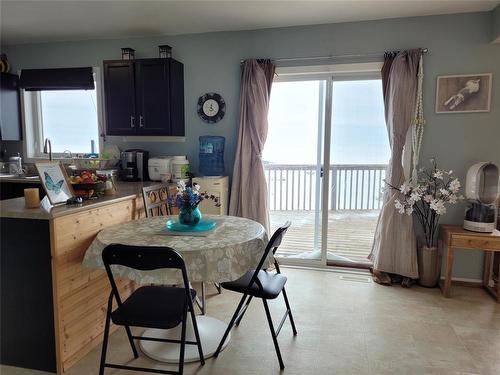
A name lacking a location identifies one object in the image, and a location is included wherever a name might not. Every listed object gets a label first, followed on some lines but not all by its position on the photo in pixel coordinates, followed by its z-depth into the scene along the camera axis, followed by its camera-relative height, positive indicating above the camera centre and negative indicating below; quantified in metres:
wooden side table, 2.86 -0.72
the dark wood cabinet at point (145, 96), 3.60 +0.61
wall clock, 3.74 +0.51
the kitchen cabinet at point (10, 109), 4.08 +0.53
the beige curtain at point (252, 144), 3.53 +0.11
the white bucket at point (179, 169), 3.65 -0.15
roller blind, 4.01 +0.87
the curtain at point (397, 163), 3.17 -0.07
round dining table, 1.79 -0.54
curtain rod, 3.33 +0.97
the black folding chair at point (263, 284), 1.95 -0.79
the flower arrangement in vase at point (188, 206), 2.20 -0.33
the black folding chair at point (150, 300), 1.62 -0.81
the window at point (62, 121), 4.20 +0.40
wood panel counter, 1.97 -0.78
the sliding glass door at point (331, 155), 3.55 +0.00
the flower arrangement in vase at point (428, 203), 3.10 -0.43
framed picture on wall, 3.12 +0.57
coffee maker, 3.79 -0.13
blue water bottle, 3.70 -0.01
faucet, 3.25 +0.06
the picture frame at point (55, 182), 2.11 -0.18
